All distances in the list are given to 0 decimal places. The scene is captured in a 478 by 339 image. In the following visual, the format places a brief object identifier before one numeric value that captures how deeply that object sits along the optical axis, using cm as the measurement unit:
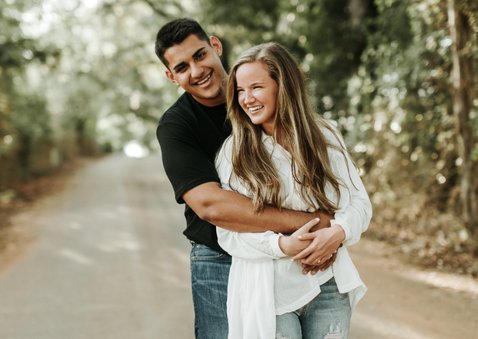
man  226
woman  217
